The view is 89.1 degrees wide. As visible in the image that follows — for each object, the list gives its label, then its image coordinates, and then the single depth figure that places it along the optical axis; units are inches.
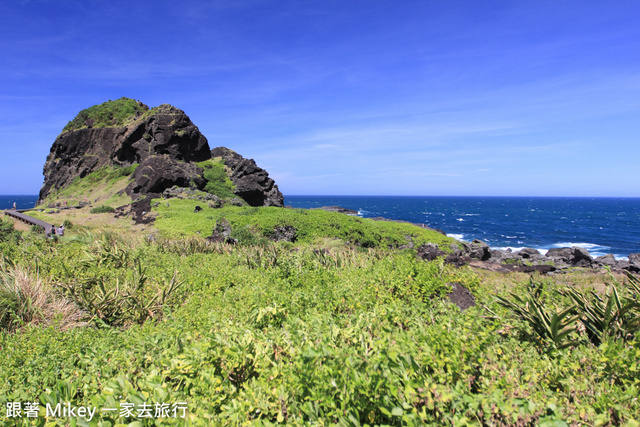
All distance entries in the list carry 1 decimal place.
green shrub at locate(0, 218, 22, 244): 483.2
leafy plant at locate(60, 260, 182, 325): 256.7
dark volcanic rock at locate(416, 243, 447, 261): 697.0
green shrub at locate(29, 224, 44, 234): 725.5
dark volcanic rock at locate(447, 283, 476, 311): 245.8
